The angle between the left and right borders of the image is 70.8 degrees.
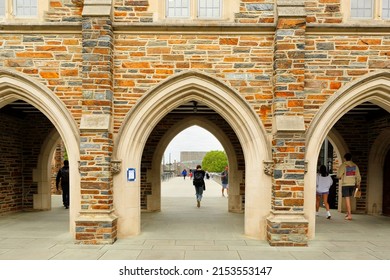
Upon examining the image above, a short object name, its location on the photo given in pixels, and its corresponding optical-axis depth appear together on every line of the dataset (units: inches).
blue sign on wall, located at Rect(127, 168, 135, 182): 229.0
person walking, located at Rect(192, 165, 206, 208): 392.8
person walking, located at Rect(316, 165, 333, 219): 310.5
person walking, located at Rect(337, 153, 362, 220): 306.7
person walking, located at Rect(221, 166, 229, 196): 526.9
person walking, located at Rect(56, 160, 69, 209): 374.6
